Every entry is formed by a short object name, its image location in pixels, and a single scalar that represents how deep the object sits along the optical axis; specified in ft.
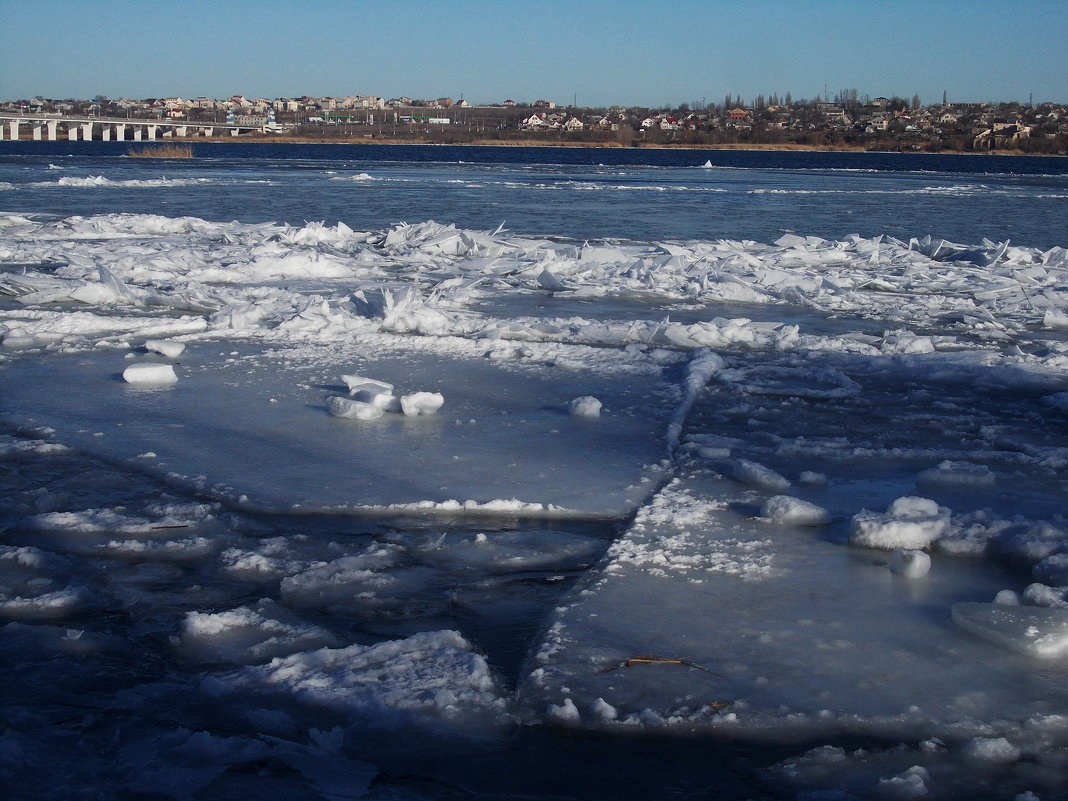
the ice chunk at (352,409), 18.72
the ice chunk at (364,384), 19.95
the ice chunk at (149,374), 21.08
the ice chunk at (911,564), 12.17
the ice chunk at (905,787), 8.04
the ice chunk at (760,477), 15.11
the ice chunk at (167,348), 23.91
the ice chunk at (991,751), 8.56
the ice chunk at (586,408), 19.12
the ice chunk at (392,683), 9.23
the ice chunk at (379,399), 19.02
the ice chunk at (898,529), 13.02
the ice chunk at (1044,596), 11.12
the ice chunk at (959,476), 15.43
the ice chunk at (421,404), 18.95
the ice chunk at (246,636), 10.26
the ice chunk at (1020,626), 10.24
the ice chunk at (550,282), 36.81
